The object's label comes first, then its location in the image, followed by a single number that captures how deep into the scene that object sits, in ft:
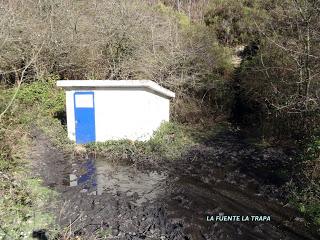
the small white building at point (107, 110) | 37.55
